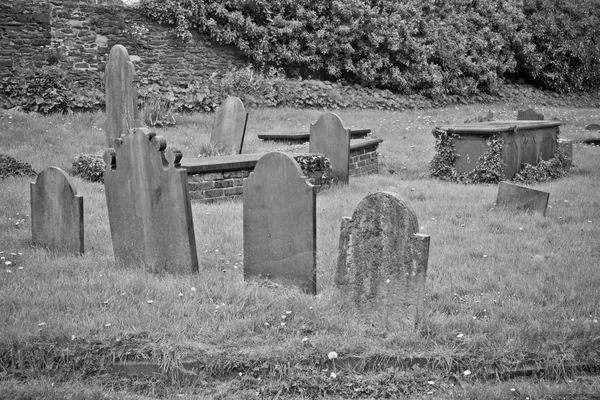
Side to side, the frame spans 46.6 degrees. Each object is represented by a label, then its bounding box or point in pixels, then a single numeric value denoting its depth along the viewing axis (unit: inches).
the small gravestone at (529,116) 606.9
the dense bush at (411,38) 839.7
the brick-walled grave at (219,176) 394.0
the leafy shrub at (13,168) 427.5
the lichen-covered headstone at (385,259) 203.6
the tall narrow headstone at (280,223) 235.6
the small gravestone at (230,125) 498.9
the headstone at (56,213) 273.0
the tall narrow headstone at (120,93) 444.5
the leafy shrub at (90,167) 435.5
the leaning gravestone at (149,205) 247.4
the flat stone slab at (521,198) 351.9
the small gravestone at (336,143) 458.3
